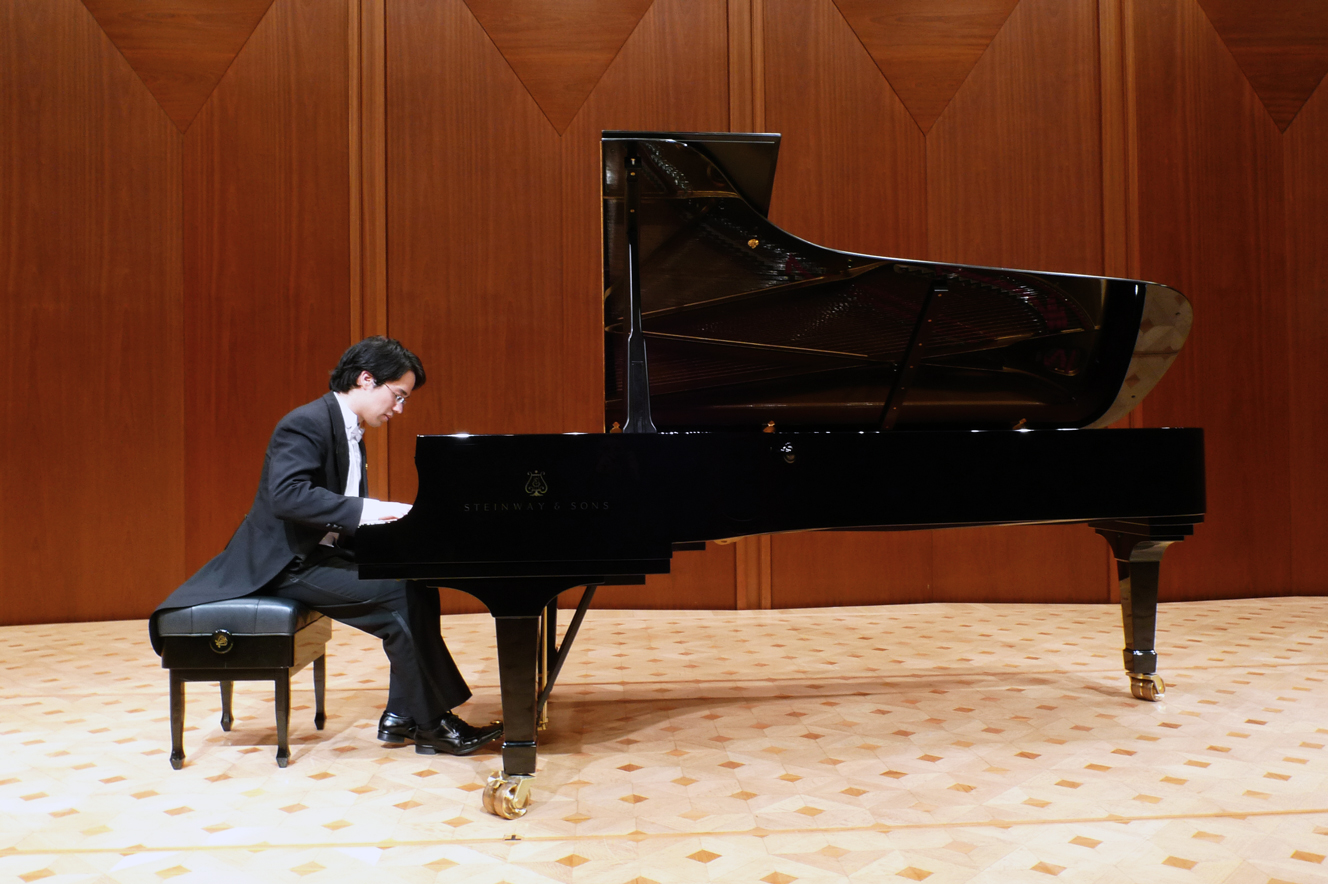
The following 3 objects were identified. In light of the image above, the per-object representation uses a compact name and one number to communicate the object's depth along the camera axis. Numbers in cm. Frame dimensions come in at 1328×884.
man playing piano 244
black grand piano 204
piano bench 234
